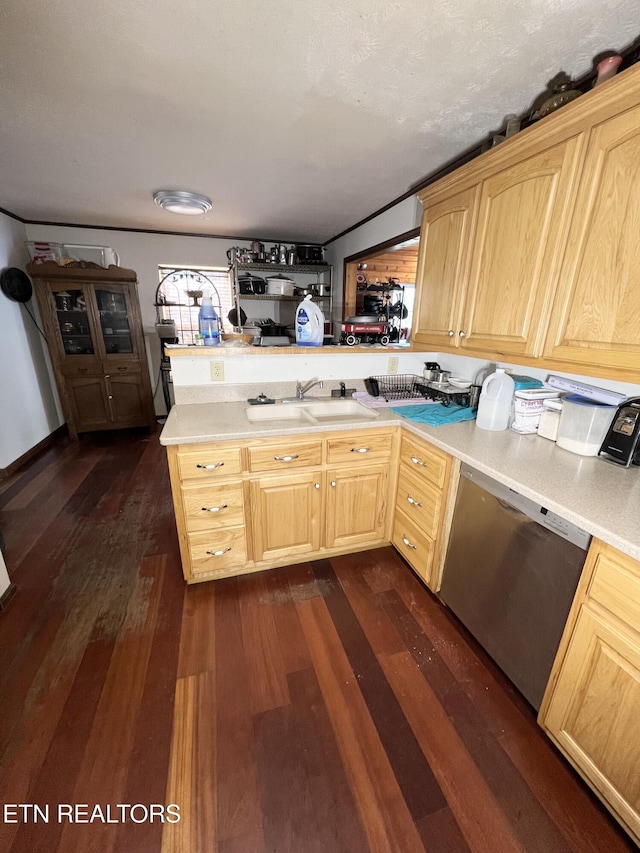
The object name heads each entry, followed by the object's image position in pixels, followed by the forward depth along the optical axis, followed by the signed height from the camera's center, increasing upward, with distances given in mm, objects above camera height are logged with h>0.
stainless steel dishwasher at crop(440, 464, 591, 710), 1076 -901
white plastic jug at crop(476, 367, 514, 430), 1592 -356
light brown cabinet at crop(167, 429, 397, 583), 1632 -907
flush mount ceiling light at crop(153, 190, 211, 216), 2615 +906
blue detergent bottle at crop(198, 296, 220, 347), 2012 -28
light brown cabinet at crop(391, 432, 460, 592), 1570 -904
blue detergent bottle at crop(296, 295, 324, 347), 2079 -28
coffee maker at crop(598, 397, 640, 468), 1210 -404
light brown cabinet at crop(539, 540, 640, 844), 883 -987
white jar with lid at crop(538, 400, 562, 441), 1482 -415
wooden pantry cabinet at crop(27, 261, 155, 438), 3498 -274
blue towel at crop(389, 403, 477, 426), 1758 -492
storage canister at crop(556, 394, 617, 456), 1308 -389
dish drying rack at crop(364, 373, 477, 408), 2004 -429
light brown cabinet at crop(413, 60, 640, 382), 1084 +315
